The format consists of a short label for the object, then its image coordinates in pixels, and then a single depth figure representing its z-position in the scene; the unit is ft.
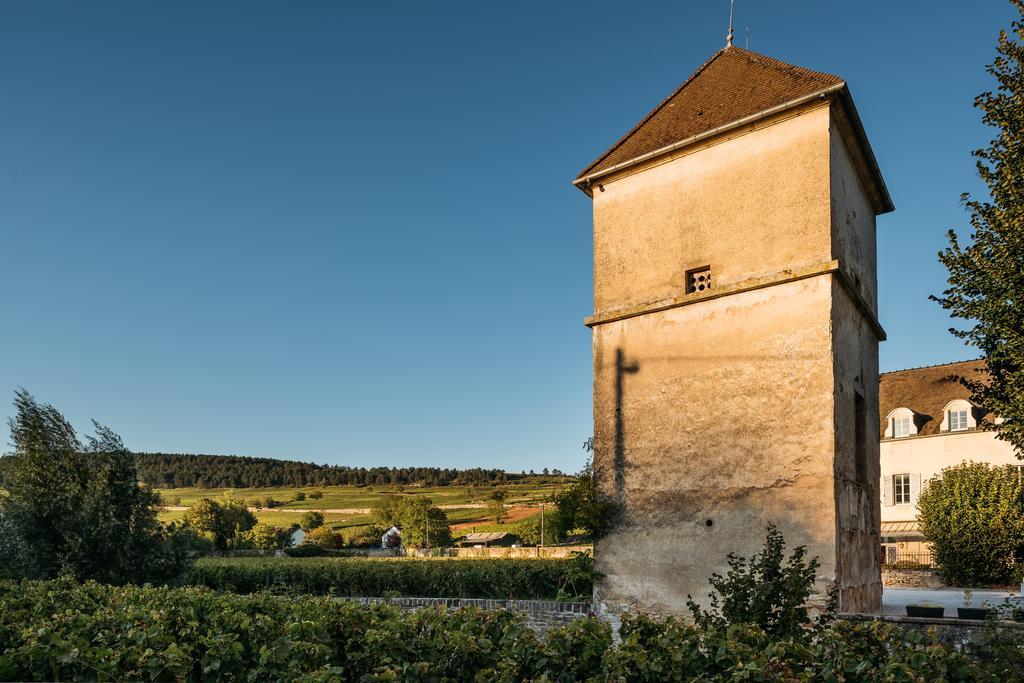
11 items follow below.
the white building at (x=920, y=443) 104.94
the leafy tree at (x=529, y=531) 167.32
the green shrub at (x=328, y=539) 221.87
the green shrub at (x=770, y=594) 25.88
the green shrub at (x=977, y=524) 79.61
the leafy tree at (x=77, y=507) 52.47
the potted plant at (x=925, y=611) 36.65
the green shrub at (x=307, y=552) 185.88
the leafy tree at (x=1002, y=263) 39.45
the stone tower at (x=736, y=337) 32.40
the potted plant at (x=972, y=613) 32.45
